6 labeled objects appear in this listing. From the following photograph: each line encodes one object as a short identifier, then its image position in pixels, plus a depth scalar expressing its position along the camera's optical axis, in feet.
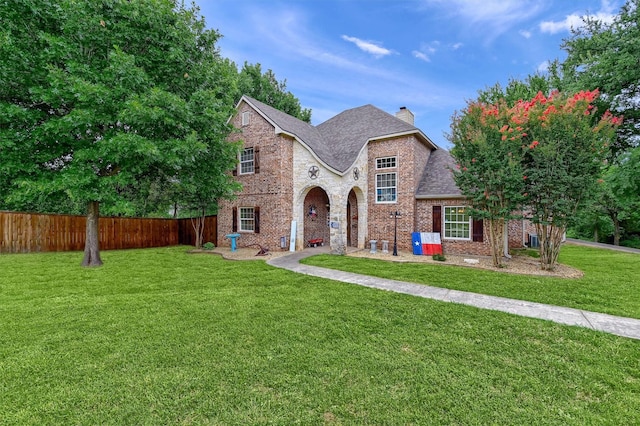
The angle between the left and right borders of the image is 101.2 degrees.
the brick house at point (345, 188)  41.63
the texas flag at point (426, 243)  40.11
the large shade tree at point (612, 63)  44.14
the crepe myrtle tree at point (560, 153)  26.20
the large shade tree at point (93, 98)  24.79
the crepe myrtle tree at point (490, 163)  28.43
